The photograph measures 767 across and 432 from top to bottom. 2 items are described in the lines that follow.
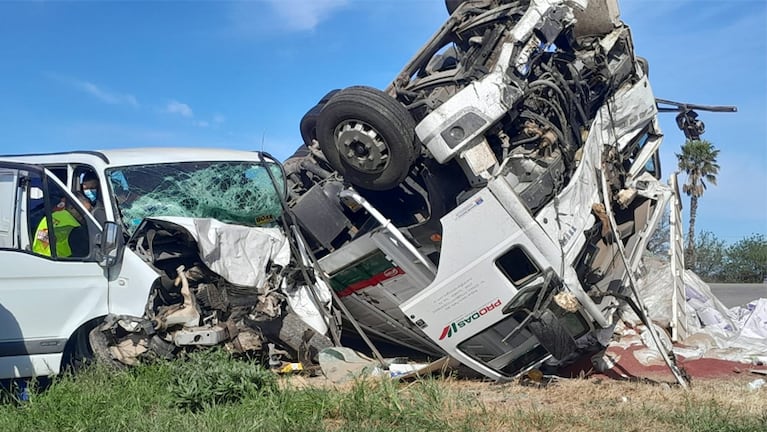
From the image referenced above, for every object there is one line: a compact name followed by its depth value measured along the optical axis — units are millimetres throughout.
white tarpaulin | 6984
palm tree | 30344
